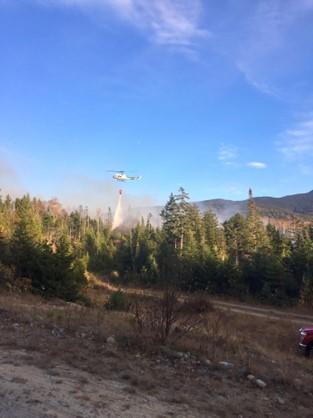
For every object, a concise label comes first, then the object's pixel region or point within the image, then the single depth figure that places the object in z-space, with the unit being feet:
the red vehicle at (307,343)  53.01
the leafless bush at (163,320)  32.27
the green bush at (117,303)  70.38
